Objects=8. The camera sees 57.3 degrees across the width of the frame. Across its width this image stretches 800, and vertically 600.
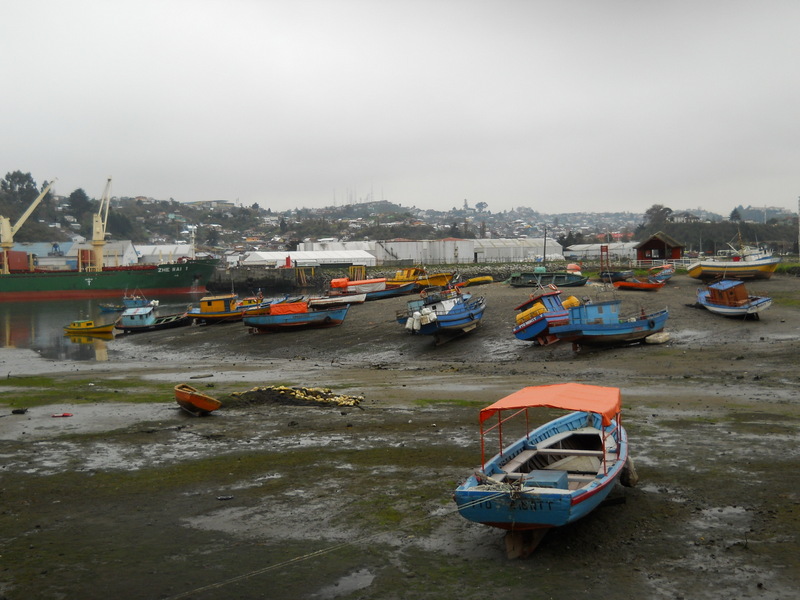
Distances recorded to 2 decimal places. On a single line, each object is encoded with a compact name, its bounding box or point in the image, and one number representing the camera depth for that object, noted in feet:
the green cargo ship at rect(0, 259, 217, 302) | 289.94
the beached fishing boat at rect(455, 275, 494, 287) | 178.58
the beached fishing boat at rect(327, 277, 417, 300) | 169.78
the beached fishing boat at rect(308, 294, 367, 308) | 140.38
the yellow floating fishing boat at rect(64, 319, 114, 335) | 156.46
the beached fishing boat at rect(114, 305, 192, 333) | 160.76
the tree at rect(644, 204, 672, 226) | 515.50
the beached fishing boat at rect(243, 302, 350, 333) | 130.82
